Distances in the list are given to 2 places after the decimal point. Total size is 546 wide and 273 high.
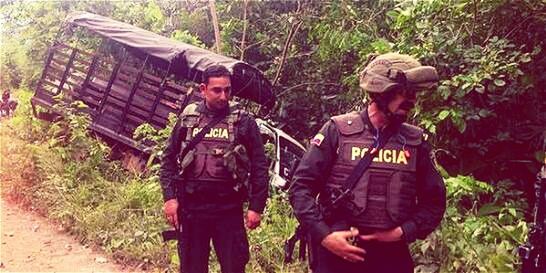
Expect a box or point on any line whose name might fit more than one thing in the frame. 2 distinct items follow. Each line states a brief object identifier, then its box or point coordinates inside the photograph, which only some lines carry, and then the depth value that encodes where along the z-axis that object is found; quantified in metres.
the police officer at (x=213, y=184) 3.42
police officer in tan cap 2.28
